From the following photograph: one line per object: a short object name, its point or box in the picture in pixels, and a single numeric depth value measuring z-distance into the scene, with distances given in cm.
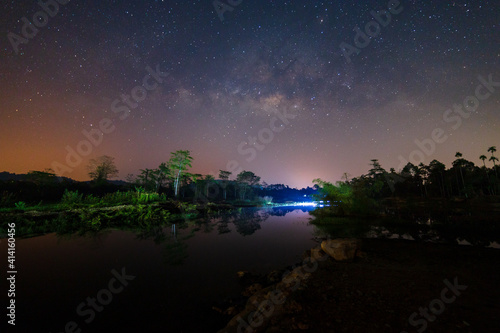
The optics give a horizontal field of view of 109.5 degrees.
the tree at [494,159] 4908
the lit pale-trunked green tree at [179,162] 3556
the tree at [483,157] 5312
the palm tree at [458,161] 5153
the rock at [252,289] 514
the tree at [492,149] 5227
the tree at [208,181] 5575
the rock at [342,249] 694
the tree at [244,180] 6588
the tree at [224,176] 6275
